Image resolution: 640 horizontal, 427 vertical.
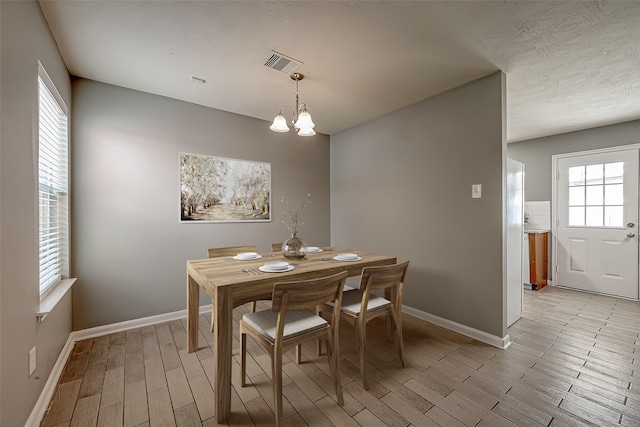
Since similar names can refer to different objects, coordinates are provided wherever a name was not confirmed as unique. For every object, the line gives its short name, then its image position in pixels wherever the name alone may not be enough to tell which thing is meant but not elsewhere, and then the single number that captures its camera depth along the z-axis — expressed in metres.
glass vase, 2.35
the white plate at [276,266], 1.91
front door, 3.63
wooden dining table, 1.54
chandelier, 2.21
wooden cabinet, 4.11
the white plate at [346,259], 2.35
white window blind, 1.87
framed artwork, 3.09
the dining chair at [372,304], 1.82
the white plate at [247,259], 2.34
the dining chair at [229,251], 2.72
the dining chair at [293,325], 1.46
